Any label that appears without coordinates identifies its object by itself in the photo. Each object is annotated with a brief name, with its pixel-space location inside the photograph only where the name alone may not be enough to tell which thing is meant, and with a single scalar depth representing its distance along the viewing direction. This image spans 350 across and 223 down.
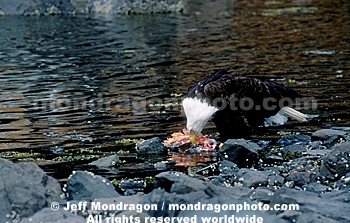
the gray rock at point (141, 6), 53.91
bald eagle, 14.73
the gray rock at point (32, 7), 53.59
